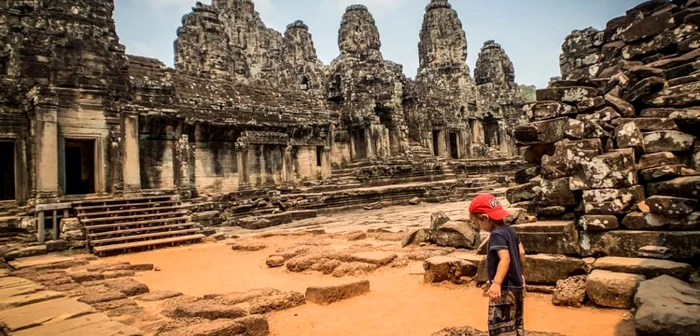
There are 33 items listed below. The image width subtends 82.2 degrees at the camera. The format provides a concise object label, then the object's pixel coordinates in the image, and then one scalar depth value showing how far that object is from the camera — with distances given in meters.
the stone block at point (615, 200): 4.67
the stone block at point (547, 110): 5.81
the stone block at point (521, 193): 6.42
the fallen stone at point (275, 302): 4.50
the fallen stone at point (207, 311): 4.09
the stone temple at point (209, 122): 11.37
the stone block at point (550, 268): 4.54
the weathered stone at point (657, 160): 4.79
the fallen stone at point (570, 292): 4.14
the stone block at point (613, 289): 3.82
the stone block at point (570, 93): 5.77
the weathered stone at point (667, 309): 2.78
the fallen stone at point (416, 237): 7.98
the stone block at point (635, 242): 4.05
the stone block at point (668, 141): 4.93
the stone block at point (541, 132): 5.74
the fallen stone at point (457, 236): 7.16
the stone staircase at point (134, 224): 10.08
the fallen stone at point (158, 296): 5.37
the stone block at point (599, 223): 4.64
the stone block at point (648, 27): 6.43
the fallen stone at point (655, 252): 4.17
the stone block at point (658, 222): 4.19
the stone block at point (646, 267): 3.85
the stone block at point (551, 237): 4.80
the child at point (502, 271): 2.88
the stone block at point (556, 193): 5.14
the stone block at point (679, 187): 4.28
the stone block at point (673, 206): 4.22
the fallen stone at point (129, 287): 5.63
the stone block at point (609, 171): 4.73
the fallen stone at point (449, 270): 5.36
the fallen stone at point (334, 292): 4.77
